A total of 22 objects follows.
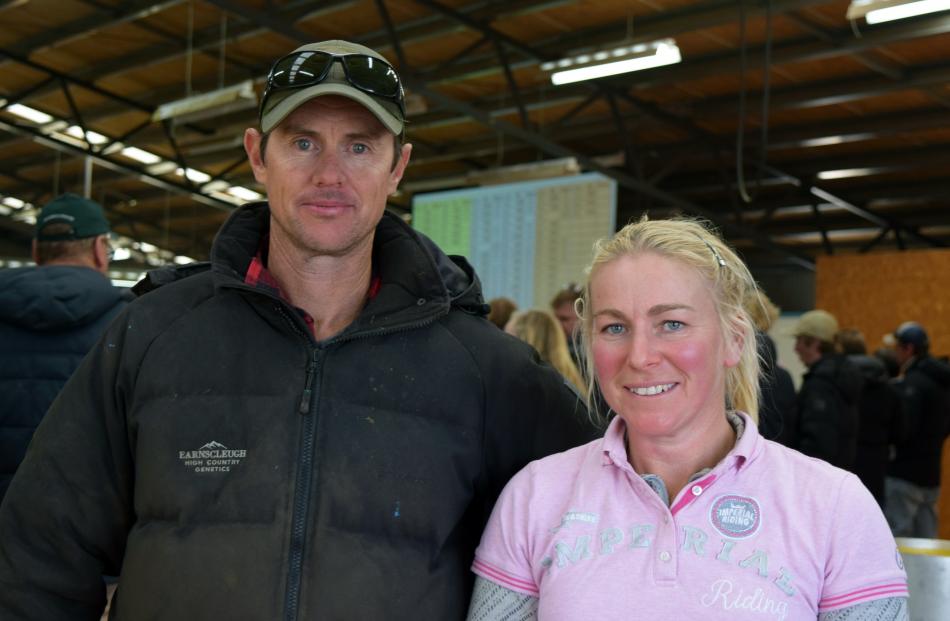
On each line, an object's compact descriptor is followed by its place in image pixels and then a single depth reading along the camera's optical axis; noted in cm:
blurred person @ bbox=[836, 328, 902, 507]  538
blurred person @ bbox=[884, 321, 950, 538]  588
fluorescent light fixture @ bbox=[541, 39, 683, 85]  600
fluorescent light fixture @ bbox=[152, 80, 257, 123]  675
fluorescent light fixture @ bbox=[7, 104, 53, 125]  1216
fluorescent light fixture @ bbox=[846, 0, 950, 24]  477
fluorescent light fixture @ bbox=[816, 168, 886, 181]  1071
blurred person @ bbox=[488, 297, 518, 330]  477
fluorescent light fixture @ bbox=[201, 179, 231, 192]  1390
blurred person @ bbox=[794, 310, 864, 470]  454
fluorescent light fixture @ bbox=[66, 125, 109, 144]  1279
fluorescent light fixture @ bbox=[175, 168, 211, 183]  1397
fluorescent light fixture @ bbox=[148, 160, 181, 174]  1253
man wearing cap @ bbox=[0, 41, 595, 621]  149
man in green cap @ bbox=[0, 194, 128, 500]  275
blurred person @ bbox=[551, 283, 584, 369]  464
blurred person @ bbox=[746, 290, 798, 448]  267
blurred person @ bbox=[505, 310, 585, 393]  377
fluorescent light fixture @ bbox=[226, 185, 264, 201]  1437
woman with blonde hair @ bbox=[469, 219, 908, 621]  132
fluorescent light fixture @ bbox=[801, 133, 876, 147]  951
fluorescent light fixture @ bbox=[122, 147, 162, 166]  1306
